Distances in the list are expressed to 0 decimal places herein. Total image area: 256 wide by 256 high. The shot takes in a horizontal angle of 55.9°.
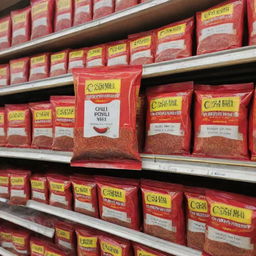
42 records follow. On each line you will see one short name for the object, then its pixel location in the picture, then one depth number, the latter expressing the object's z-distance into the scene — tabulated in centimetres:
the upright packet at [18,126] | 157
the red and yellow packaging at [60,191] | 143
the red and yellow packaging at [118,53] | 123
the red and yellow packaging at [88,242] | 131
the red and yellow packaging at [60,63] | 146
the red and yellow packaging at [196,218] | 102
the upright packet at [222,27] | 92
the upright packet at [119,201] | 118
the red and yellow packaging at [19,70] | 164
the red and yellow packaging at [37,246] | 155
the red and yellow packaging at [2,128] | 168
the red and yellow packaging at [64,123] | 134
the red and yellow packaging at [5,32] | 170
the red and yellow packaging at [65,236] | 145
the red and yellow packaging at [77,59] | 140
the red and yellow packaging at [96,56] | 132
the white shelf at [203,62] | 85
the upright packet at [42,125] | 146
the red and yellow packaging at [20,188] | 161
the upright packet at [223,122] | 92
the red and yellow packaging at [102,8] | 124
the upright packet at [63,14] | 141
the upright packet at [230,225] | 86
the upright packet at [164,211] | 107
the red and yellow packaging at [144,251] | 113
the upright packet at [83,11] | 133
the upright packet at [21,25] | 160
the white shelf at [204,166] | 85
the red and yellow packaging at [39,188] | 153
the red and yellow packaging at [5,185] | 169
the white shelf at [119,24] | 110
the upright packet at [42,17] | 149
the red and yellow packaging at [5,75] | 174
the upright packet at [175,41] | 105
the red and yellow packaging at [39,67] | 154
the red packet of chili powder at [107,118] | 109
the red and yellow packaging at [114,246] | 121
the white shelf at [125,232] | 103
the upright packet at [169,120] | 104
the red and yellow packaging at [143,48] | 115
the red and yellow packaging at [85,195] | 132
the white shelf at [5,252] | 171
